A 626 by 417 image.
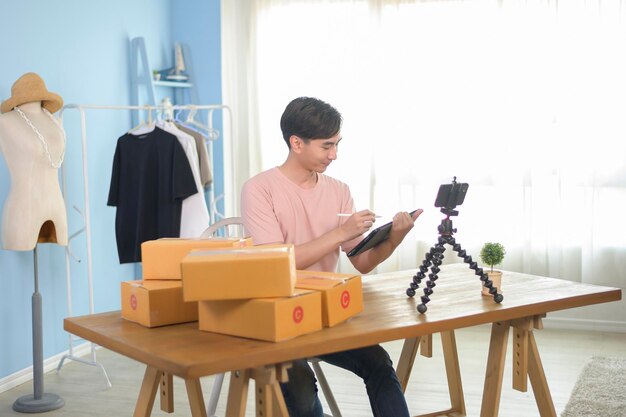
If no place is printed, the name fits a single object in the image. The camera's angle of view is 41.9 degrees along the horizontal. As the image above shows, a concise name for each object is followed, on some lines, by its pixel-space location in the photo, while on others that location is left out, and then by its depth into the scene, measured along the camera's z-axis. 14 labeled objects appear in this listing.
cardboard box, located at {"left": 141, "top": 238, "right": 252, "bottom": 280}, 2.18
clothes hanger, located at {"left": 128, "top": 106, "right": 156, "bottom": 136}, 4.23
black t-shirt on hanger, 4.16
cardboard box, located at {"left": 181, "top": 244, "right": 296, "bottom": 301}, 1.85
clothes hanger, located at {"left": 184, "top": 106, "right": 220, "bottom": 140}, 4.39
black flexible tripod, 2.36
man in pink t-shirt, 2.55
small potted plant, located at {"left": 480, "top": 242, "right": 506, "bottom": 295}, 2.59
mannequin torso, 3.45
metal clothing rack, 3.91
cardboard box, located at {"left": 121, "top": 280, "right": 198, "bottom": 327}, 2.06
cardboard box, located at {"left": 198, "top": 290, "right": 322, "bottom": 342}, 1.84
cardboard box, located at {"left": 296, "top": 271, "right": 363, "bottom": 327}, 1.99
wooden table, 1.81
